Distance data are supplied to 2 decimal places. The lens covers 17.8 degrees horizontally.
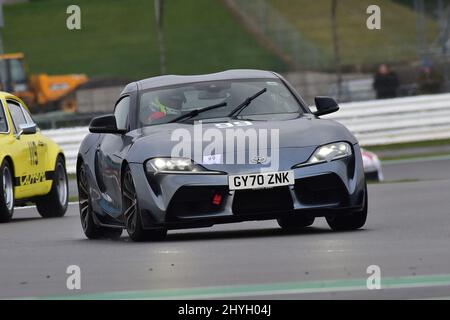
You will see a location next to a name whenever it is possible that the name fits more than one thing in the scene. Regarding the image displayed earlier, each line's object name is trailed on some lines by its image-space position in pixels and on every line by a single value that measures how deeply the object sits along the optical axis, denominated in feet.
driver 37.73
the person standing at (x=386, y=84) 100.28
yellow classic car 51.37
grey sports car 34.14
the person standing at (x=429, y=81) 99.71
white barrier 86.07
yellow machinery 139.82
